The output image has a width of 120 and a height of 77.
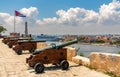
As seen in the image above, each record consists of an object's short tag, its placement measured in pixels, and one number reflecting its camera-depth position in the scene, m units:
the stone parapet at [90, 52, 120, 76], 3.51
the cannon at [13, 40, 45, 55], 7.15
